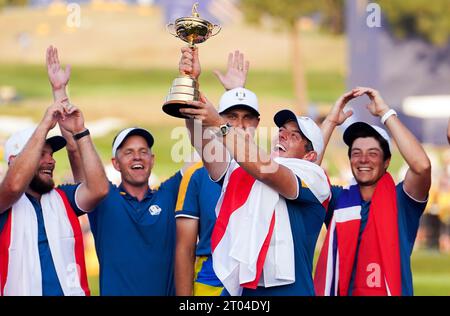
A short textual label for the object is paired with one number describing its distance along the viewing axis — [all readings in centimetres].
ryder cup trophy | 1105
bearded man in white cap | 1254
